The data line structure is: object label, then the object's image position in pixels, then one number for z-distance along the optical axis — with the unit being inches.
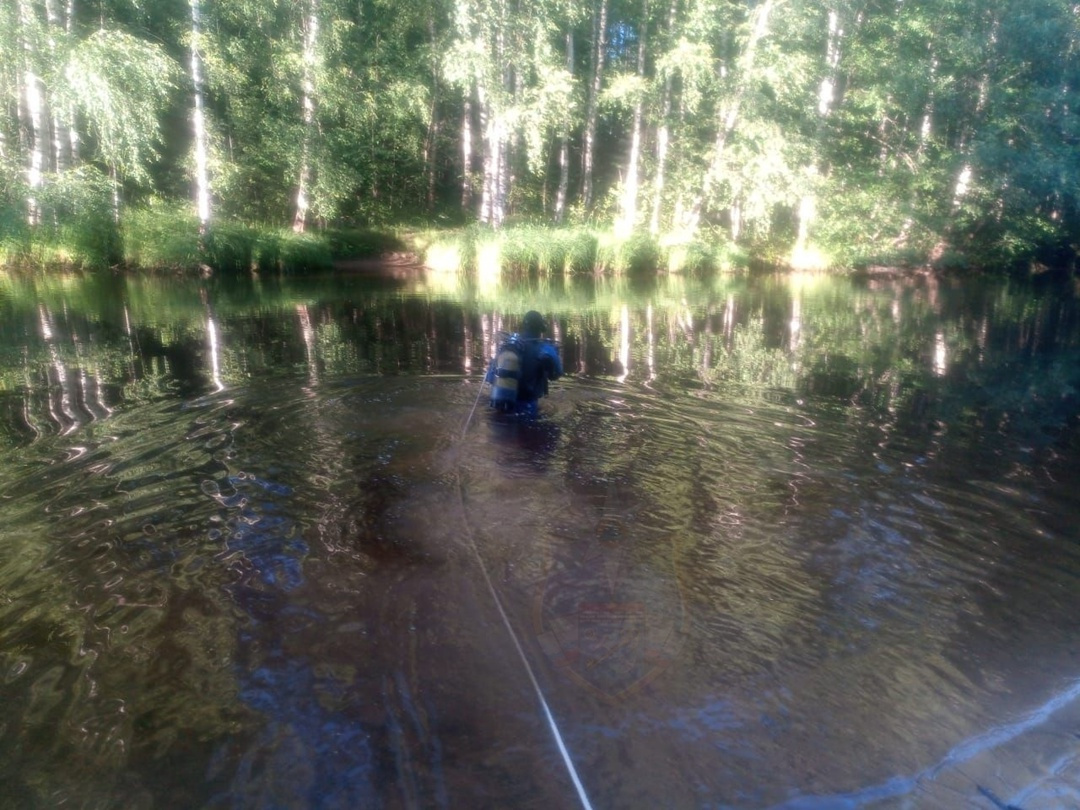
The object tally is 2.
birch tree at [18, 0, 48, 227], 860.6
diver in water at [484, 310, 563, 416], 351.3
